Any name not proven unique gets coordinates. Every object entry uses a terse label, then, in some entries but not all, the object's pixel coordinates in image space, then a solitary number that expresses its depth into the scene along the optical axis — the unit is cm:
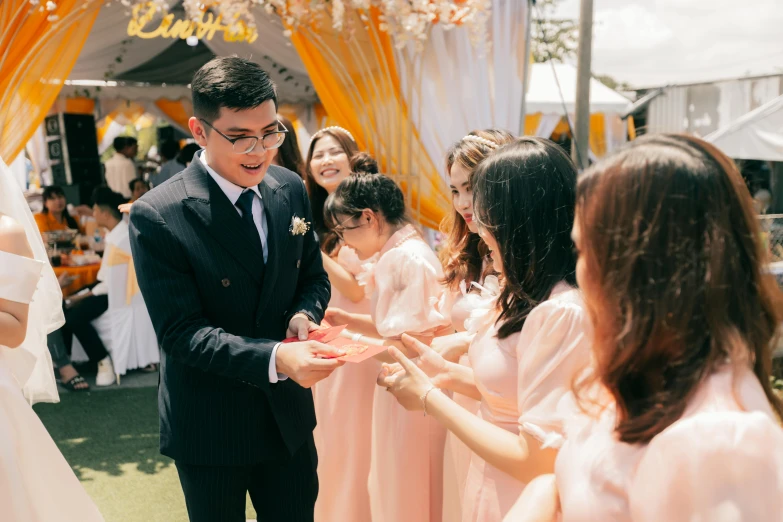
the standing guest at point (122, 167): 1021
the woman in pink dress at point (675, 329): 88
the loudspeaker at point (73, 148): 1056
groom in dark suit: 194
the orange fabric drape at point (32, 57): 475
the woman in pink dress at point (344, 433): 324
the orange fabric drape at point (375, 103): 546
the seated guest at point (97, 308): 614
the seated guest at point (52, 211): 760
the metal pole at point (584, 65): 805
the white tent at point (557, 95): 1214
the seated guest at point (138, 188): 812
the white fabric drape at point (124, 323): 611
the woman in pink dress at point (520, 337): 151
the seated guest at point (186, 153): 830
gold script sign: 507
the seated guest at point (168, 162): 919
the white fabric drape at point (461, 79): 541
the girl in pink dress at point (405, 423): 276
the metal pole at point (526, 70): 549
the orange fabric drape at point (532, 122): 1223
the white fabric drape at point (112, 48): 696
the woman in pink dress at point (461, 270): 251
